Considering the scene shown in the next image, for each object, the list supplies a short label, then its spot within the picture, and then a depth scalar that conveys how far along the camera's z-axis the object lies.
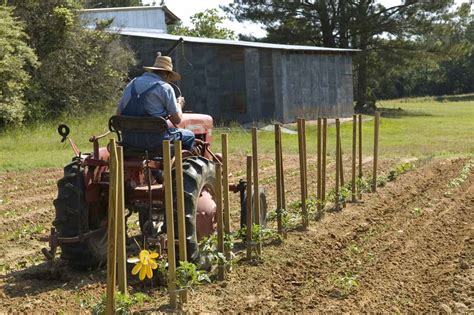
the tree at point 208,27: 52.53
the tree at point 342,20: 37.31
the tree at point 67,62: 24.50
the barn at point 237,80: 26.16
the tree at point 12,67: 20.67
